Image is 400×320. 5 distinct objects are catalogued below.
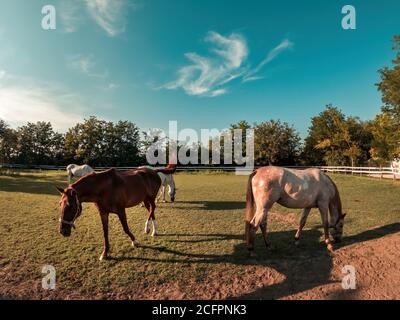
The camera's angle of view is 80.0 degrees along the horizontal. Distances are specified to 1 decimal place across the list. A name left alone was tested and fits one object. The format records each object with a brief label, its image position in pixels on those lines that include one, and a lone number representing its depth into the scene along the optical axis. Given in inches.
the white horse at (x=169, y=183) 417.1
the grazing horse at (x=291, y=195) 201.0
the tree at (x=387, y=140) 800.3
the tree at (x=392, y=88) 771.4
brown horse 176.6
